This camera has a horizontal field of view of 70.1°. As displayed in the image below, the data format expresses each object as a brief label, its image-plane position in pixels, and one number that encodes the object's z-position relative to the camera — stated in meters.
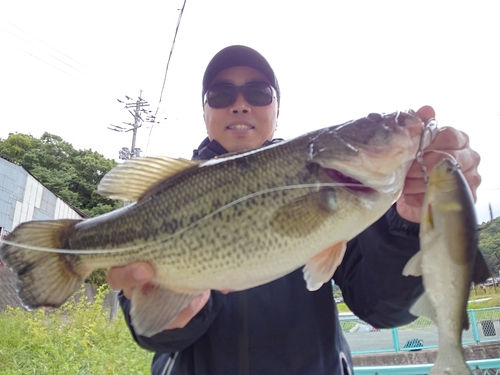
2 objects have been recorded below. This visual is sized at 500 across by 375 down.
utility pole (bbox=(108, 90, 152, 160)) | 17.98
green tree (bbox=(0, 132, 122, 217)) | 26.19
